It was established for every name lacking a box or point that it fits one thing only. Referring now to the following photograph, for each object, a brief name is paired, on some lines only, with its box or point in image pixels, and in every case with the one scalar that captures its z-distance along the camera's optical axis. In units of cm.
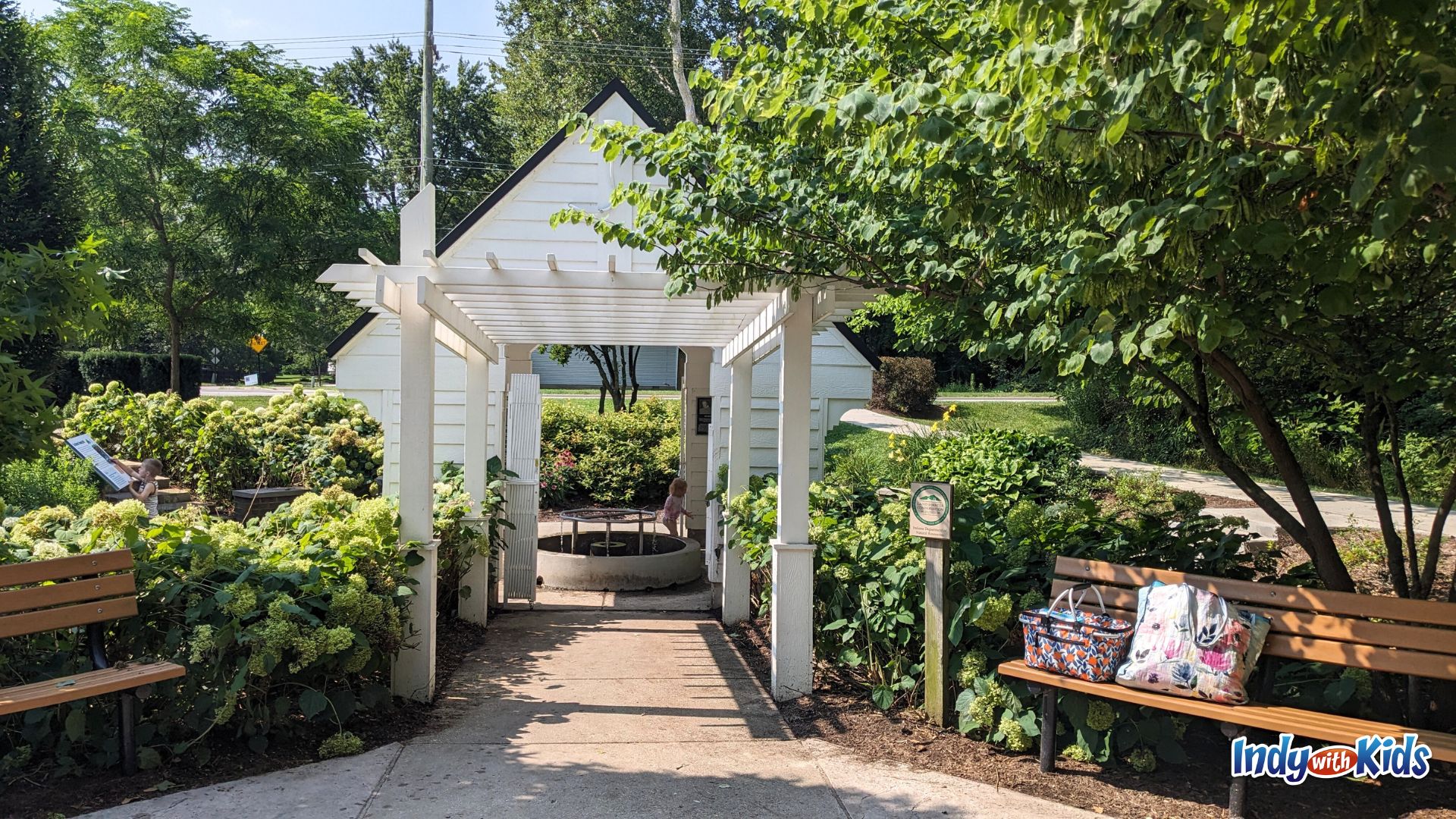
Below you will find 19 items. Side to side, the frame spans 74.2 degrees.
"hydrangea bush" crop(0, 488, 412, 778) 425
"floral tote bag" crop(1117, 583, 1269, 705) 393
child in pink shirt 1170
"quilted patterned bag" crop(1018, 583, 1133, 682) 415
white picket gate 903
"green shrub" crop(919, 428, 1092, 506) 1197
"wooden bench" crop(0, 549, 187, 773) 397
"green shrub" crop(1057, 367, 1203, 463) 1802
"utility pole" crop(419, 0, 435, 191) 1923
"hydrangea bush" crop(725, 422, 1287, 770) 453
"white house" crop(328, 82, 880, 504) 938
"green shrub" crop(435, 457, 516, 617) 737
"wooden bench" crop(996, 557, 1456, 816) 373
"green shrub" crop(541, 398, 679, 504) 1717
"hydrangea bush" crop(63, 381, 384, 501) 1275
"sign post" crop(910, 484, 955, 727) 489
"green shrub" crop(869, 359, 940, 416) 2589
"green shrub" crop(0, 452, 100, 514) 927
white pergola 537
